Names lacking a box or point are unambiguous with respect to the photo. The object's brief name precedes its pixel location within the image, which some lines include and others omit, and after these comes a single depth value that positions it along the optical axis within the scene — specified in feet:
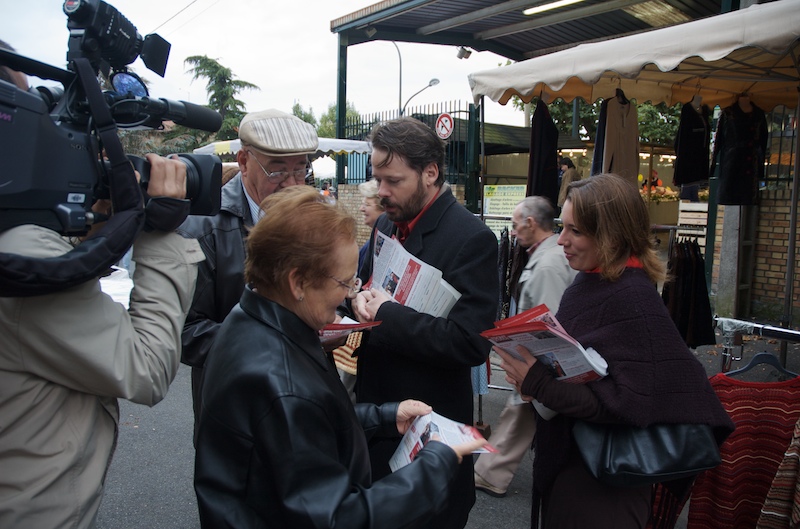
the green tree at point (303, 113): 222.28
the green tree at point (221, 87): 116.37
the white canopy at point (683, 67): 11.12
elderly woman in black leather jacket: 3.82
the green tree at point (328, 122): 208.89
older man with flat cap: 6.77
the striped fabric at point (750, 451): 8.66
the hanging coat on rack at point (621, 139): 17.95
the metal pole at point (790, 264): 15.69
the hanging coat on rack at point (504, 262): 17.74
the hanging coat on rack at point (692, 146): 18.66
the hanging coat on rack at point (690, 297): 15.94
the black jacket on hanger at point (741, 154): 18.25
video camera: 3.67
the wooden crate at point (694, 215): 32.96
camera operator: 3.93
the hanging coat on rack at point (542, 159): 18.67
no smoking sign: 38.19
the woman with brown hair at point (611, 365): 6.02
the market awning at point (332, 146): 38.86
